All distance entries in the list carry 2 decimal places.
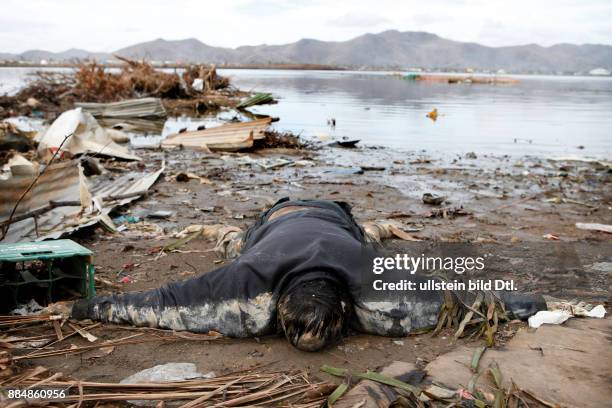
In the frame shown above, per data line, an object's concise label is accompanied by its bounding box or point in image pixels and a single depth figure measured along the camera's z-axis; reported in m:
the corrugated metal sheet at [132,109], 18.23
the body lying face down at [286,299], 3.36
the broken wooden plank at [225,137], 11.95
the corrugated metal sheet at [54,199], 5.40
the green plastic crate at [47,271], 3.66
